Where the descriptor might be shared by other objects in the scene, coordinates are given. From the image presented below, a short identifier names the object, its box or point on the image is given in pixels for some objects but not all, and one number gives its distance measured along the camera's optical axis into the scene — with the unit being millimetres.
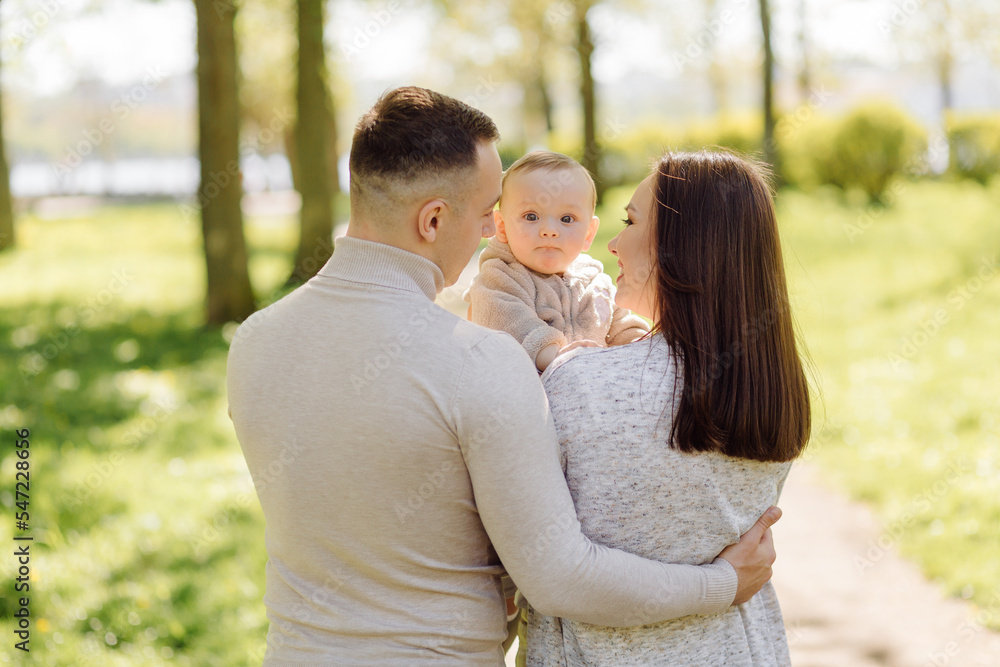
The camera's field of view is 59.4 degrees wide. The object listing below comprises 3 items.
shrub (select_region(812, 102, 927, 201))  19719
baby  2283
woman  1794
